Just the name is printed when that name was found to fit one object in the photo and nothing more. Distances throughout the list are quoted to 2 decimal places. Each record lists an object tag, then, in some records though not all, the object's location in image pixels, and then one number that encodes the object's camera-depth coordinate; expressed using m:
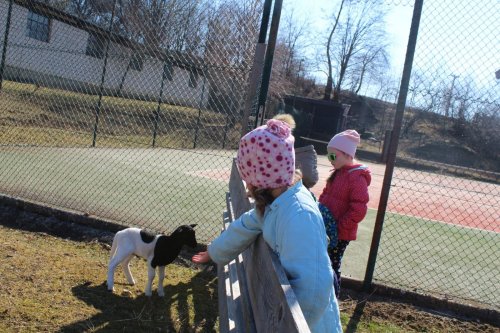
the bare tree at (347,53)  44.94
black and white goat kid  4.54
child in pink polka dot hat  2.13
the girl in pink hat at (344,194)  4.20
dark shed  32.50
